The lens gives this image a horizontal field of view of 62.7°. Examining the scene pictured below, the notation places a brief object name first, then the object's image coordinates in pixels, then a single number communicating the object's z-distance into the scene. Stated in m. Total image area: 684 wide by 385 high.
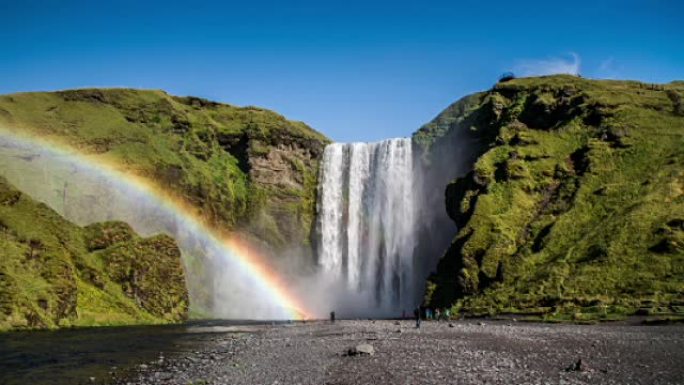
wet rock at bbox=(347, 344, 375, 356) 27.36
